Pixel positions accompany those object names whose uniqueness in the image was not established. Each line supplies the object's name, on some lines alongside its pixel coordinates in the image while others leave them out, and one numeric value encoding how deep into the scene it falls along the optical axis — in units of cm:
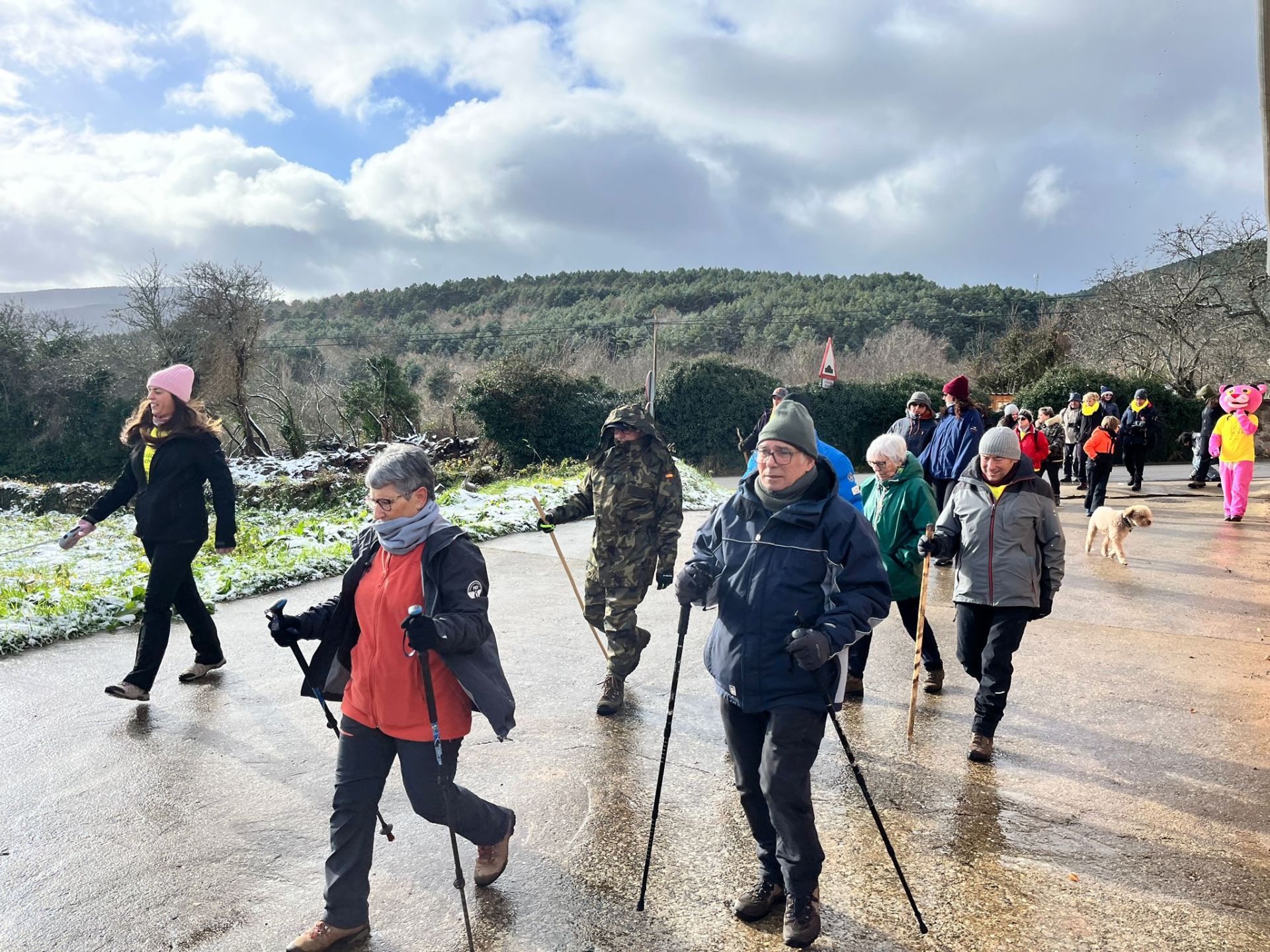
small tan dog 962
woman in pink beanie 508
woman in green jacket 523
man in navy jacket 289
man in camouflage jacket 512
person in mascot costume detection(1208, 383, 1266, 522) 1228
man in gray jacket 444
